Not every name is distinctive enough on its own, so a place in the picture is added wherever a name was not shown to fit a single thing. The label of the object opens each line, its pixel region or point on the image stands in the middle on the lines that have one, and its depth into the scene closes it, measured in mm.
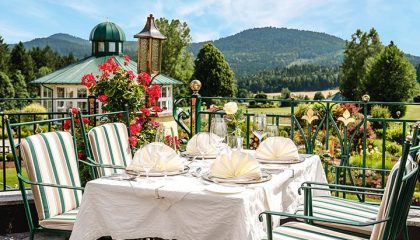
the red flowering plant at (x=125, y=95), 5273
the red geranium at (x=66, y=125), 4972
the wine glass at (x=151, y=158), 2742
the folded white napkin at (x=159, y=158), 2758
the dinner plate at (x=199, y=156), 3336
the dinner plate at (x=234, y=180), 2516
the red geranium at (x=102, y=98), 5232
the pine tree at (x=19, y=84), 35906
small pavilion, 29938
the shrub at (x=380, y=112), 18500
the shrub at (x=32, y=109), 20298
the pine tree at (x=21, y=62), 39344
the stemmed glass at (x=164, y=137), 2919
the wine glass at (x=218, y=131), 3018
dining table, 2273
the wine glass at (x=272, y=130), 3219
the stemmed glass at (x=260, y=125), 3214
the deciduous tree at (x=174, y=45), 40250
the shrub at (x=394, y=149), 12844
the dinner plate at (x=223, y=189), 2290
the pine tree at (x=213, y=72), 45906
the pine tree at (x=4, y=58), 36156
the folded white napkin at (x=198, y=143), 3357
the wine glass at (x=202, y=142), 3377
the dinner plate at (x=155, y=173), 2686
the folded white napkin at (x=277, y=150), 3195
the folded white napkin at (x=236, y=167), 2578
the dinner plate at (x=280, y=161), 3133
